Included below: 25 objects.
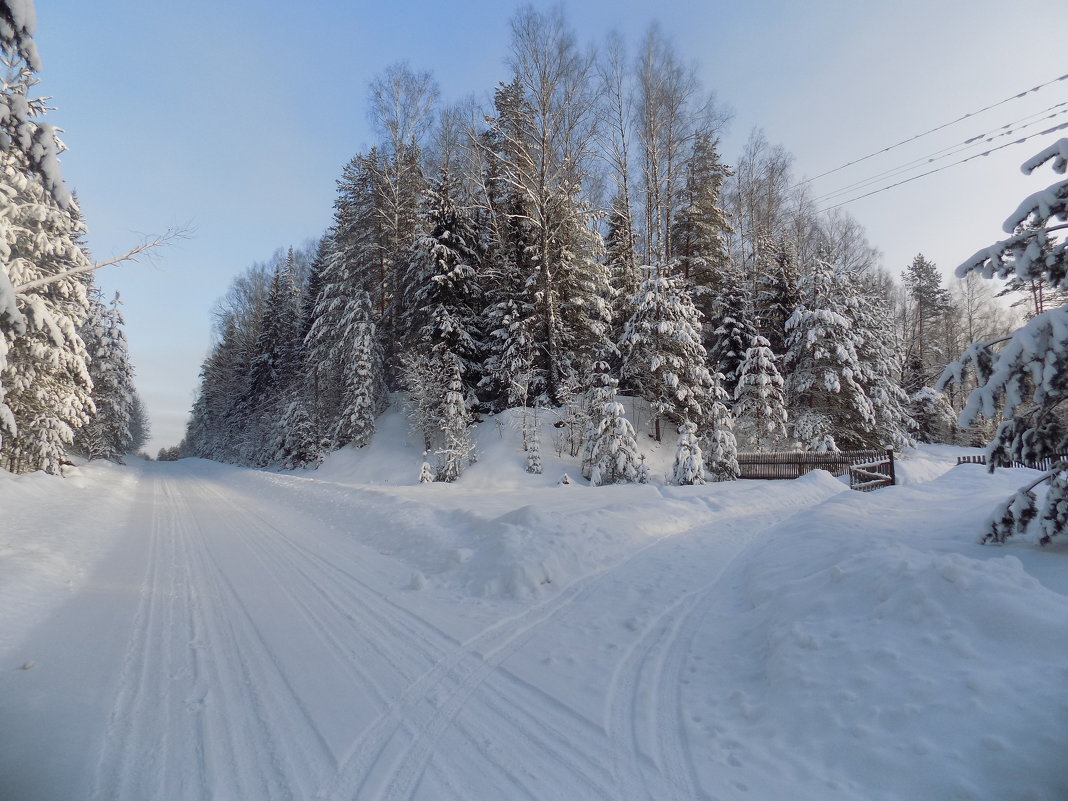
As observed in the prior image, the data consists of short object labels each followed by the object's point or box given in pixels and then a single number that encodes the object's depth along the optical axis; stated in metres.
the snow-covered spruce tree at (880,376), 20.62
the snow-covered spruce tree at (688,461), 15.06
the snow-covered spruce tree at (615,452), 15.23
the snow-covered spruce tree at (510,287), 19.25
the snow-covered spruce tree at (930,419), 25.89
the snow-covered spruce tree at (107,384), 26.56
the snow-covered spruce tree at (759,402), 19.56
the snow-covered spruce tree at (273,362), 31.72
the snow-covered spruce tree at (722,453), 16.62
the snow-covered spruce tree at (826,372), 19.88
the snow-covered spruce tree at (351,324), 22.80
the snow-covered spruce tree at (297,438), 25.59
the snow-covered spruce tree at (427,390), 19.12
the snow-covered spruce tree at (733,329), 21.86
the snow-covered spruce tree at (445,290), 20.05
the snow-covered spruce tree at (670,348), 18.08
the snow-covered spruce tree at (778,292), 23.44
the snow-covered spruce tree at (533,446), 17.22
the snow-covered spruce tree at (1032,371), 4.04
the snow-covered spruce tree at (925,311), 34.66
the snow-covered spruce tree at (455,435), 17.51
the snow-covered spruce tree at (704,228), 24.12
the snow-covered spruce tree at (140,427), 65.12
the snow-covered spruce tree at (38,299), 6.09
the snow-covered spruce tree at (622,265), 22.47
